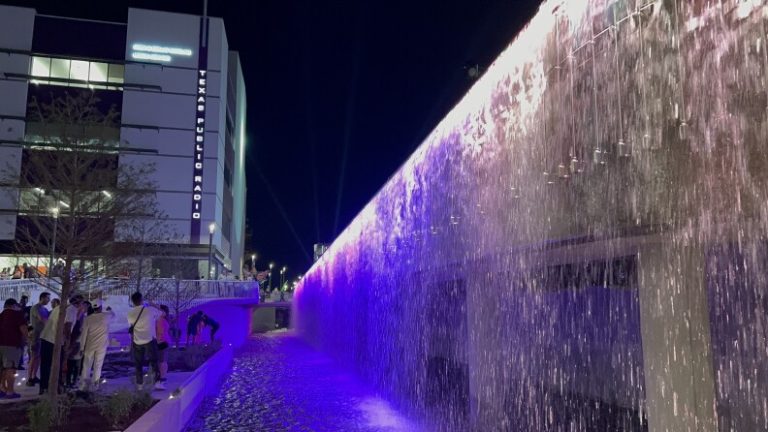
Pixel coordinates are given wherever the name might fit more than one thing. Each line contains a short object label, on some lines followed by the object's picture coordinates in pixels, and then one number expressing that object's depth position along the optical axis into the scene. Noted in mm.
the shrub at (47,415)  6816
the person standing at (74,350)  11891
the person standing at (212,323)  21969
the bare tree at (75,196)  9359
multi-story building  46219
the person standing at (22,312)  10319
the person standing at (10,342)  10000
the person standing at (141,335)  11023
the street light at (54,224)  9542
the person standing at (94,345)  10609
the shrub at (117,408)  7469
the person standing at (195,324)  20328
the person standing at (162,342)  12601
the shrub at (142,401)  8297
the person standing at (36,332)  11714
